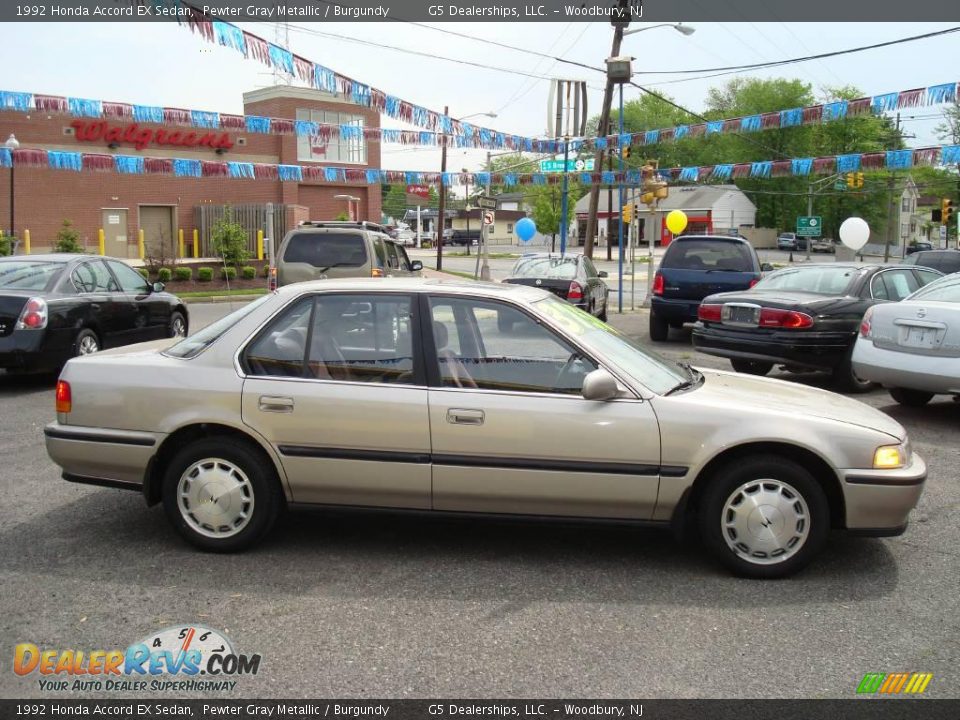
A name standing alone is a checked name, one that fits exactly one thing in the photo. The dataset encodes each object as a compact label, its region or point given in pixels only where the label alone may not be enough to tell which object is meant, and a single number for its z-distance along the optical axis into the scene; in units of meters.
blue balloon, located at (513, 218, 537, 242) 45.00
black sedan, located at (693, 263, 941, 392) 10.03
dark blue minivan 15.05
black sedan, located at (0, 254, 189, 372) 9.52
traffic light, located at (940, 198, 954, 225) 42.28
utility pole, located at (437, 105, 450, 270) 44.79
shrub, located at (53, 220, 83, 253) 28.06
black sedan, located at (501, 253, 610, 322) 16.02
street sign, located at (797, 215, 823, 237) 55.82
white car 8.01
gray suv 13.10
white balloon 33.75
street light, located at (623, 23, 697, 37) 24.50
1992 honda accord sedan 4.44
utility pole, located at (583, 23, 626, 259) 26.73
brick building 38.12
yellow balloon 29.12
